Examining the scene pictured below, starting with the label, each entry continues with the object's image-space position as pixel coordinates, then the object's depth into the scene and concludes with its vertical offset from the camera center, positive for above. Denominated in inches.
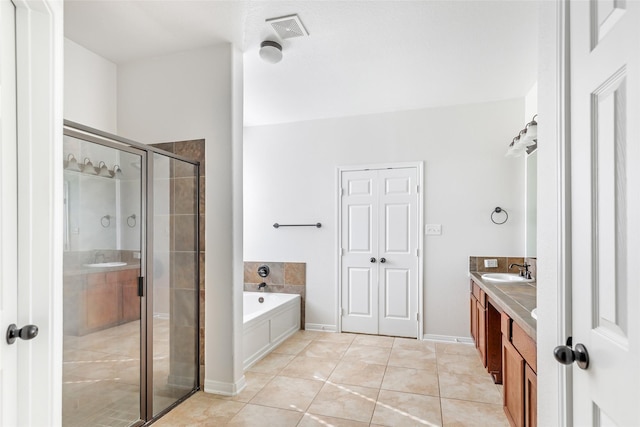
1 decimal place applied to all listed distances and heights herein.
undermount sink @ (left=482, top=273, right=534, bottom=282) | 126.6 -22.9
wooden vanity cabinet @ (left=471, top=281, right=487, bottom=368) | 122.0 -38.5
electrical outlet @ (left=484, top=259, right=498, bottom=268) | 150.8 -19.7
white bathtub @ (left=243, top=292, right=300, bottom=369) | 127.9 -43.6
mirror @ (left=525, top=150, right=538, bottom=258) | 140.1 +4.9
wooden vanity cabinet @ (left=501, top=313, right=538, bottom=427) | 67.9 -34.0
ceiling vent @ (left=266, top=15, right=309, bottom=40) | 90.7 +50.2
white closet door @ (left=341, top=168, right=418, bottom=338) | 162.6 -16.2
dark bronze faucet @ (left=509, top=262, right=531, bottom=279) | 133.7 -21.1
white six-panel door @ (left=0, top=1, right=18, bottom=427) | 51.2 +0.4
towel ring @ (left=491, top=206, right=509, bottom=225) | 150.9 +1.9
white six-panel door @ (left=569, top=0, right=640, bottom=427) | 29.9 +0.9
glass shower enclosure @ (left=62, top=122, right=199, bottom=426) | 74.3 -15.2
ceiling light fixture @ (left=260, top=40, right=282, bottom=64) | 102.1 +48.1
